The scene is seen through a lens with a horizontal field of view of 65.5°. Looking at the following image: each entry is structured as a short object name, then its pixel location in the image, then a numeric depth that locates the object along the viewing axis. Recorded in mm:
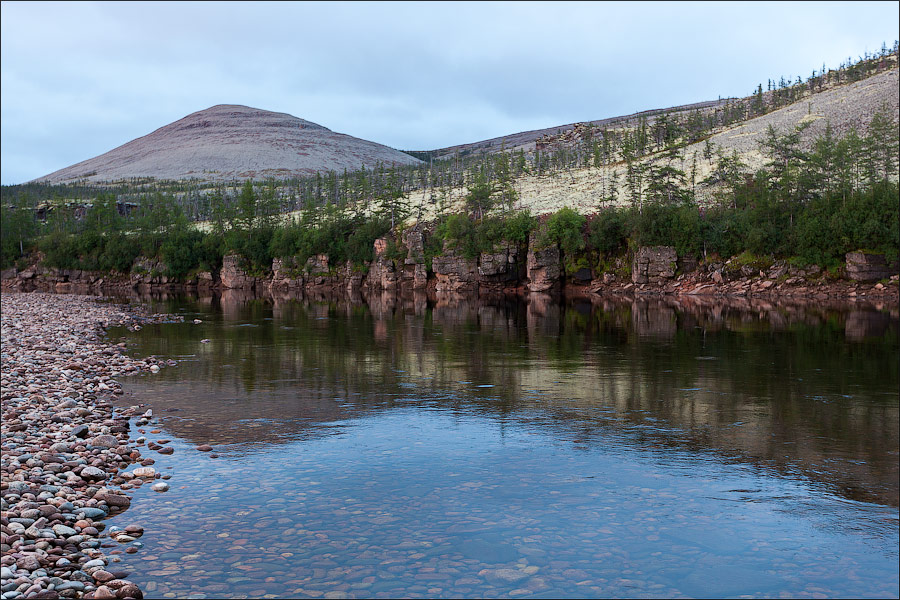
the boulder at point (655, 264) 95188
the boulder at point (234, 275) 136375
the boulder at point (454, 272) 109562
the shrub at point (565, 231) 102062
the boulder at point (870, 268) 78188
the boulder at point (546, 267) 103312
